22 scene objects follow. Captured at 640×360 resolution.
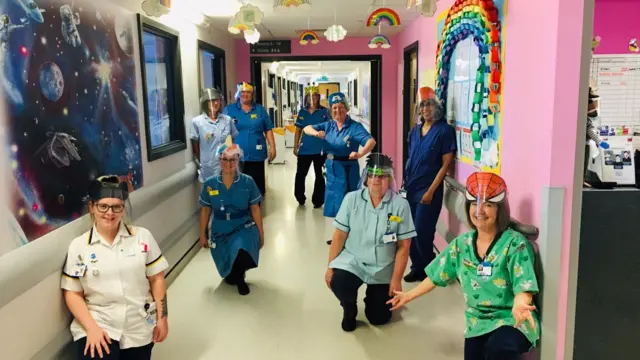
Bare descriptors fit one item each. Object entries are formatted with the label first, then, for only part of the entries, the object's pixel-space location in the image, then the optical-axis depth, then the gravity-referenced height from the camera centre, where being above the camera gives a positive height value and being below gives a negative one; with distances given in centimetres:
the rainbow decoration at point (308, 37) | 593 +71
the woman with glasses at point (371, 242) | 308 -85
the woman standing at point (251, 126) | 577 -29
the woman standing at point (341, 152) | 452 -46
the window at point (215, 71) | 694 +40
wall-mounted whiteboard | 264 +4
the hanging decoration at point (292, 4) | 376 +69
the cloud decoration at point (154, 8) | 329 +60
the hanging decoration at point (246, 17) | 416 +66
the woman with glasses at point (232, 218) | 376 -86
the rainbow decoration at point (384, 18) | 469 +73
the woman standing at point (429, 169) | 384 -52
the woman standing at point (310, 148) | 664 -62
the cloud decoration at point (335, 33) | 485 +62
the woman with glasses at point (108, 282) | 238 -82
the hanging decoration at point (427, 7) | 335 +59
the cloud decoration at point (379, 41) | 553 +61
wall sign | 789 +81
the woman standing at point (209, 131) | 499 -29
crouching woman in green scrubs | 226 -80
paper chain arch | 298 +30
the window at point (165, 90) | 449 +11
